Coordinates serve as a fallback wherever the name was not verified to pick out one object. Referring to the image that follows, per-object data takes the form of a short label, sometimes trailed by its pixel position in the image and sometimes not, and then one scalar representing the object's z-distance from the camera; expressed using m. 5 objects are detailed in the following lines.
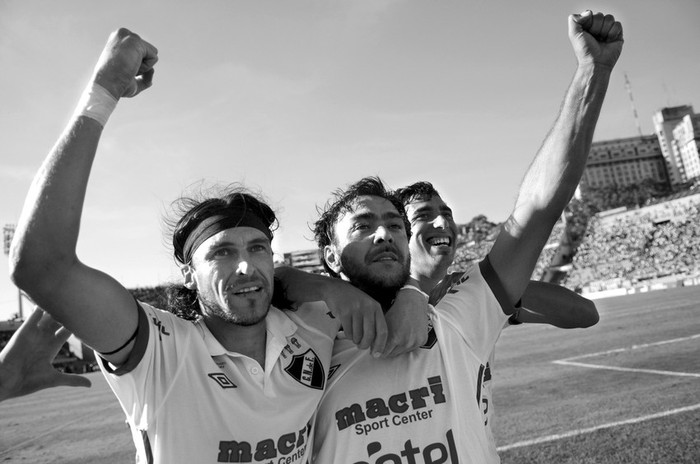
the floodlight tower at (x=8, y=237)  45.72
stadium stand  40.93
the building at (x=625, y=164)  145.00
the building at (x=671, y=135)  140.38
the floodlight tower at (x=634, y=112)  116.88
